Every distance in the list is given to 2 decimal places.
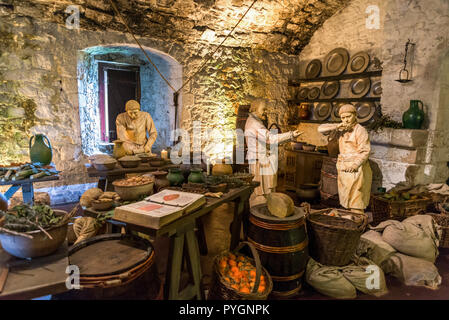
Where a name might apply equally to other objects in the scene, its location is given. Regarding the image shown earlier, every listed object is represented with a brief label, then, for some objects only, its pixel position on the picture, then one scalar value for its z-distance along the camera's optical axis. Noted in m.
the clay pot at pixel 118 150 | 4.18
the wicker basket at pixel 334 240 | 2.62
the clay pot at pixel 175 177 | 2.60
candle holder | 4.69
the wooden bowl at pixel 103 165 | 3.55
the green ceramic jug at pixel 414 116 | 4.47
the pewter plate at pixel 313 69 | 6.75
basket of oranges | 2.00
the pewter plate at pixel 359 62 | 5.78
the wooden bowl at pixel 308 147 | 6.19
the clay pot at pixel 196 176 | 2.55
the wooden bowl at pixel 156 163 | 4.07
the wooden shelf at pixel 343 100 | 5.59
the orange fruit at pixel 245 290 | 2.09
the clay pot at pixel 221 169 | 2.96
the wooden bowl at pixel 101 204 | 2.02
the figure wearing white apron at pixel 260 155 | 4.11
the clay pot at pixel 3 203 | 2.28
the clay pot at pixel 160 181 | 2.58
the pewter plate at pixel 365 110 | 5.67
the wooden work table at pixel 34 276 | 1.24
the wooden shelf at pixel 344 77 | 5.57
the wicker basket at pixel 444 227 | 3.56
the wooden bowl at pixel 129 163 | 3.77
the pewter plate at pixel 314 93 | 6.76
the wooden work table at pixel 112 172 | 3.54
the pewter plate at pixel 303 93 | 7.04
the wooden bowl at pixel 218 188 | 2.42
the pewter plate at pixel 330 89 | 6.35
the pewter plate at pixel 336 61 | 6.19
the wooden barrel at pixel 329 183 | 4.72
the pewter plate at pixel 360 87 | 5.80
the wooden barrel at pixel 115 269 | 1.39
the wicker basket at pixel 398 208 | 3.91
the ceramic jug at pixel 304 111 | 6.98
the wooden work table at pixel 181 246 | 1.76
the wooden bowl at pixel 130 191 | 2.17
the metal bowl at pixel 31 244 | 1.41
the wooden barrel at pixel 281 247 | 2.36
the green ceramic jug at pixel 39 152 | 3.80
